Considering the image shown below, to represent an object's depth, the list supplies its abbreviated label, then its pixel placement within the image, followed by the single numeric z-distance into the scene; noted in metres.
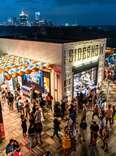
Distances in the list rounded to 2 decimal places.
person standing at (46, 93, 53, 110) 14.64
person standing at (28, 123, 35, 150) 10.13
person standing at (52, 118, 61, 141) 10.25
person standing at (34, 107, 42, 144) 10.32
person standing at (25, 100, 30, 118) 12.79
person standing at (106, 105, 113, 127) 11.62
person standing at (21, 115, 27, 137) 10.82
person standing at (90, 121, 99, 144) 9.71
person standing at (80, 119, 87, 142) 10.57
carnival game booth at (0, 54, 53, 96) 15.20
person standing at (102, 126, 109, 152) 9.85
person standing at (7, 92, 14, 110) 14.71
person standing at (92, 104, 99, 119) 12.73
